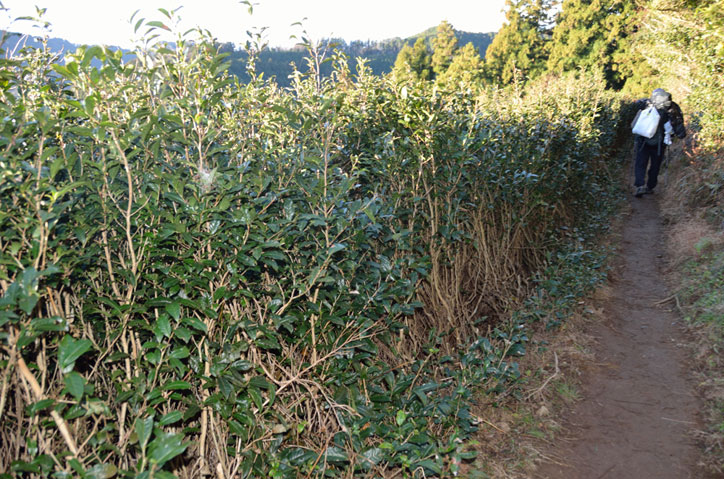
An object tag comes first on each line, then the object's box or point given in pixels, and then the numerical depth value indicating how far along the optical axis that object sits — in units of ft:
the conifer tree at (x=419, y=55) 151.84
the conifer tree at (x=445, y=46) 158.71
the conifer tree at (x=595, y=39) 104.68
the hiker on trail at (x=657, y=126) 30.09
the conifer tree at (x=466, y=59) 136.89
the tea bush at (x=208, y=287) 5.21
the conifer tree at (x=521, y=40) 131.44
